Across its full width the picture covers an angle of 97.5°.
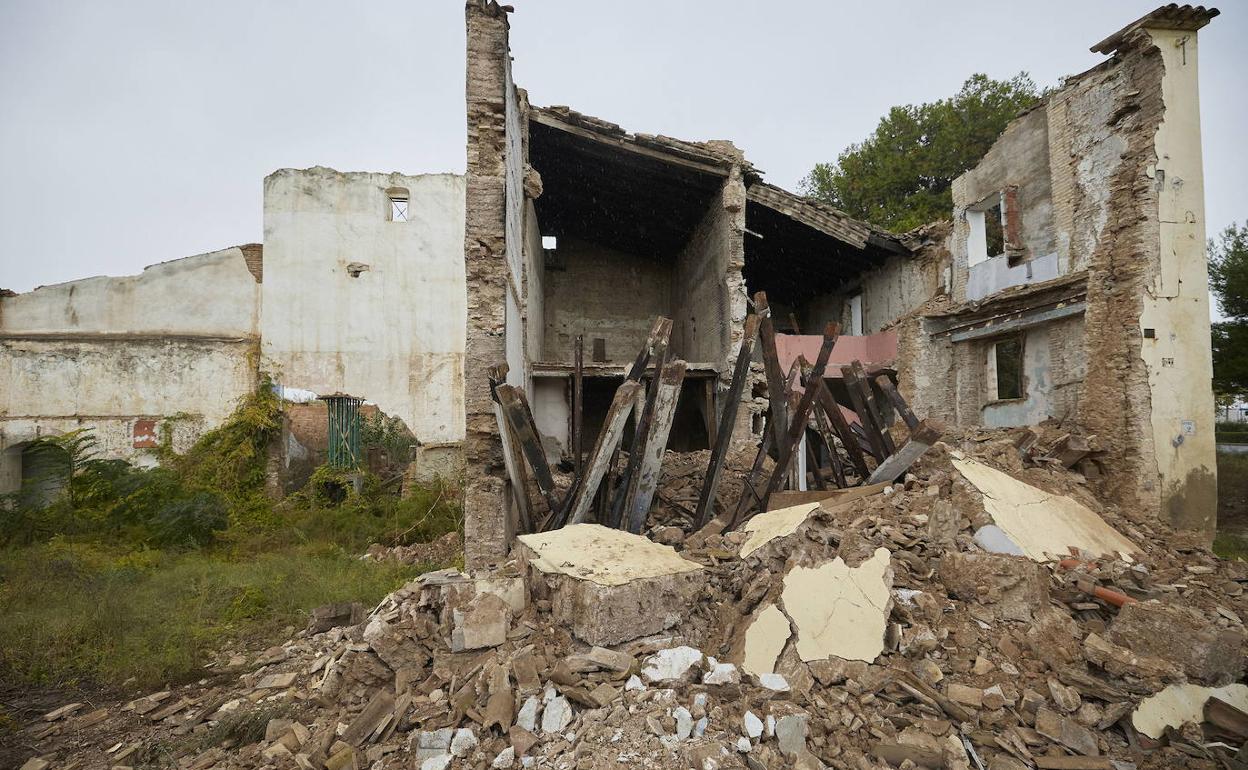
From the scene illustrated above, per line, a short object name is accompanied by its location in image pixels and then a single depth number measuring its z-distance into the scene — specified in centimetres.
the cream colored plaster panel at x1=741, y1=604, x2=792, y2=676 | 344
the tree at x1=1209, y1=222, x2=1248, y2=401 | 1396
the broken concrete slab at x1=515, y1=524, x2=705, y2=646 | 346
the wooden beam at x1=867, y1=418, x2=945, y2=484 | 520
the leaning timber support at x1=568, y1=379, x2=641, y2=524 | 512
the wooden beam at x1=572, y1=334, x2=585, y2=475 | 668
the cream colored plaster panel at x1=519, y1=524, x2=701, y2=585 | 368
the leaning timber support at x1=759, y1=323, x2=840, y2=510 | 579
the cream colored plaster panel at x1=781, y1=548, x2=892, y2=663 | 348
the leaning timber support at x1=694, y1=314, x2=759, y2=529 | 591
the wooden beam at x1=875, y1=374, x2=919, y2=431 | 660
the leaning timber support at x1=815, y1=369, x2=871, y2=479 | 641
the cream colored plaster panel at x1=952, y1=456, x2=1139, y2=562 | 467
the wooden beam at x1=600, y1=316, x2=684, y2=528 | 540
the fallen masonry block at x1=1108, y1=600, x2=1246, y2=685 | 323
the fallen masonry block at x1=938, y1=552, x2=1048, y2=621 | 374
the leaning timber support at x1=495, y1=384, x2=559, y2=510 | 527
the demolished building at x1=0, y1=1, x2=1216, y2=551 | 838
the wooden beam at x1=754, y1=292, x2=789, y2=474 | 607
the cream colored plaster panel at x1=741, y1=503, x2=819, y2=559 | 444
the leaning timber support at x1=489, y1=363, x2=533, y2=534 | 597
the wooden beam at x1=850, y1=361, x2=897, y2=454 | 649
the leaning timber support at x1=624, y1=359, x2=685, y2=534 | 527
